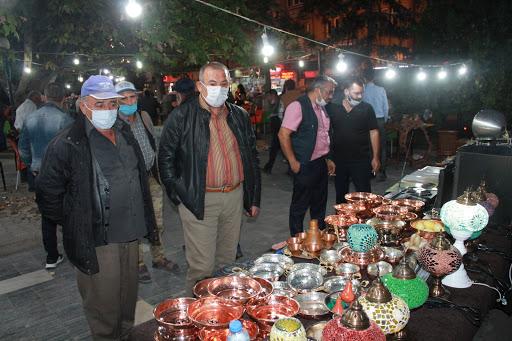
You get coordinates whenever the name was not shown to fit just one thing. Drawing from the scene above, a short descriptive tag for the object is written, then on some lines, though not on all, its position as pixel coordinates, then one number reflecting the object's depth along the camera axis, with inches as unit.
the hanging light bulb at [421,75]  506.8
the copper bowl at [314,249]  102.8
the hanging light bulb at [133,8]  208.1
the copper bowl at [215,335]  66.6
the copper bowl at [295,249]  106.1
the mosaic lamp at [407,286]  72.9
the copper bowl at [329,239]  107.9
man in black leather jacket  118.5
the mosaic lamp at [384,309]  63.5
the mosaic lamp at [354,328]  54.1
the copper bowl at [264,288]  80.3
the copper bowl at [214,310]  71.0
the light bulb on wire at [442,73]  499.0
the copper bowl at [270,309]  70.7
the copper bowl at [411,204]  130.4
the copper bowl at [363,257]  93.7
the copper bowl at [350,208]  123.9
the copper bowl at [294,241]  109.6
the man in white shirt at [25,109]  279.0
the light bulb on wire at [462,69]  480.8
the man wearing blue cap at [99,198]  97.6
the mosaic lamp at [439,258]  79.4
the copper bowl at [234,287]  83.2
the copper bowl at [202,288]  83.2
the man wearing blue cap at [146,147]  144.8
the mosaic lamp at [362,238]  89.8
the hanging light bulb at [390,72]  522.9
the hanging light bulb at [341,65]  449.2
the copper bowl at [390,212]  120.0
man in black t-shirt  191.3
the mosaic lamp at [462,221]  89.2
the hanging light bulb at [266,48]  308.9
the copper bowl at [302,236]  110.2
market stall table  71.5
